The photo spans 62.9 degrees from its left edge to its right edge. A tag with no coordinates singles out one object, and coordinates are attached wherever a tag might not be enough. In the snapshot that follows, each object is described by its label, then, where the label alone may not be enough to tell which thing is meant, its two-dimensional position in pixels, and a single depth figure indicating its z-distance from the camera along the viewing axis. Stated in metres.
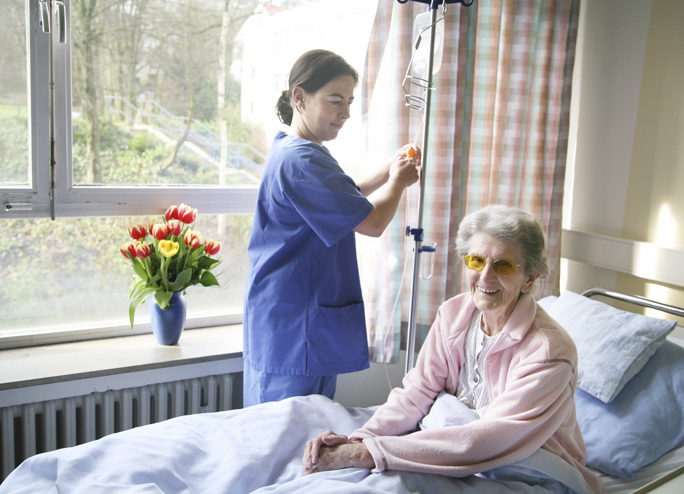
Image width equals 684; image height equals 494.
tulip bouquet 2.08
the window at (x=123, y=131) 2.09
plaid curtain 2.29
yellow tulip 2.05
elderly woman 1.30
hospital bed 1.26
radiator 1.91
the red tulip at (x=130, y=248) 2.07
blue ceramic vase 2.20
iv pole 1.70
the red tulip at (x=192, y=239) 2.13
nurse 1.68
